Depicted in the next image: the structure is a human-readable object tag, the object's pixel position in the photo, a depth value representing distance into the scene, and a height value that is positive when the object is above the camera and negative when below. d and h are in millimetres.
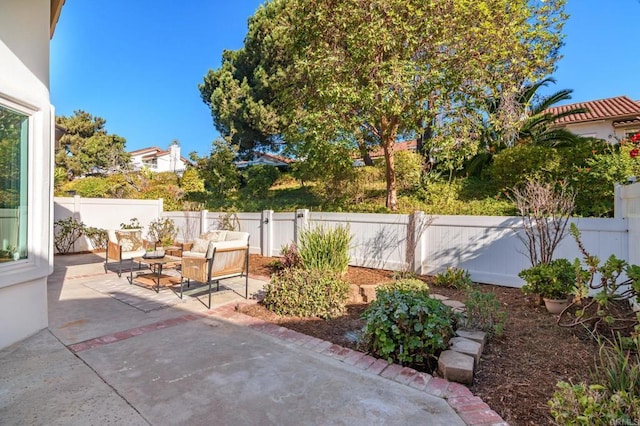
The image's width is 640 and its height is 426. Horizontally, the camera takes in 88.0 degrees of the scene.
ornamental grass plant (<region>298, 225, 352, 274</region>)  6105 -744
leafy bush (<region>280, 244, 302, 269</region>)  6691 -995
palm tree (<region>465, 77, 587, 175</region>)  11055 +2717
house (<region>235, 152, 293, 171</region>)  18359 +3018
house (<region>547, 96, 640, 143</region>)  14570 +4167
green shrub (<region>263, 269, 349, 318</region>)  4578 -1209
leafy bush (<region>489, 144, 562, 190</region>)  8602 +1287
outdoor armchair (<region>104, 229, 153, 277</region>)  7129 -826
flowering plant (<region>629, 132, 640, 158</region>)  4750 +1006
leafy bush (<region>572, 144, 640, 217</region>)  6754 +705
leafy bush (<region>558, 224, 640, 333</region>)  3088 -959
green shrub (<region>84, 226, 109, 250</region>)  10750 -904
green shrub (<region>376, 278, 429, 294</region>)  4729 -1106
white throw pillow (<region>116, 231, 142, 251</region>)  7516 -734
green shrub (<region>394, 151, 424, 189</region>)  11125 +1452
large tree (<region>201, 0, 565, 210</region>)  7312 +3562
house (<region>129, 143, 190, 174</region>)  30822 +5127
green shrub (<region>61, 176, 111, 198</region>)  16653 +1204
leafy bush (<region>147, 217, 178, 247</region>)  11852 -787
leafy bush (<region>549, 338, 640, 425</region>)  1831 -1111
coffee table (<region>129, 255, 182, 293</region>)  5938 -1022
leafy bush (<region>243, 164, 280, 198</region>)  15992 +1508
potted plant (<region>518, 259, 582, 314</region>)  4297 -936
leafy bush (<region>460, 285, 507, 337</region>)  3607 -1151
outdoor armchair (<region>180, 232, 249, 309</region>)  5027 -851
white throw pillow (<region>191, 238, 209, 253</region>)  7219 -797
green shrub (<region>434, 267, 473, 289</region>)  5988 -1244
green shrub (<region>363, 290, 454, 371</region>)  3148 -1169
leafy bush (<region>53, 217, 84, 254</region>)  10117 -752
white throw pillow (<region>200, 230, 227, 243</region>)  7168 -577
